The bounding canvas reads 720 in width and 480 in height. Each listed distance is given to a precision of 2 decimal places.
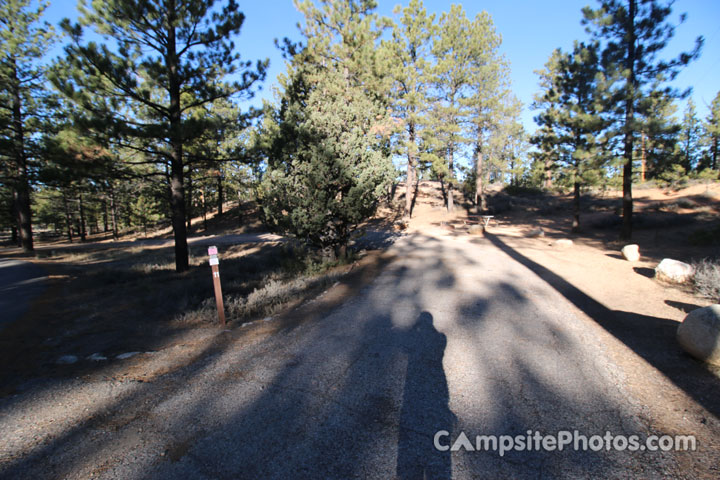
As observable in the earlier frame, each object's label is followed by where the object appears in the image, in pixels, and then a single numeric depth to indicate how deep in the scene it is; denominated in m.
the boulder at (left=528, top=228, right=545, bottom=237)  15.19
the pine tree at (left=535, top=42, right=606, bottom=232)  13.06
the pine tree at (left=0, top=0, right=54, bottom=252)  13.99
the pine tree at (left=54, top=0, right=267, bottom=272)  8.30
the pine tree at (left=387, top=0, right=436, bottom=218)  20.30
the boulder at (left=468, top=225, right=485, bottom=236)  16.11
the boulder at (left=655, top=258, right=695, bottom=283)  6.63
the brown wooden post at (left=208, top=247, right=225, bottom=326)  5.43
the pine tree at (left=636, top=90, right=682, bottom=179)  11.54
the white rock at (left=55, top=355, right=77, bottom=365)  3.96
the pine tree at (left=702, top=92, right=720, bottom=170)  23.83
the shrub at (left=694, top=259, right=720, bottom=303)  5.63
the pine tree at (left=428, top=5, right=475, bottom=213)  20.23
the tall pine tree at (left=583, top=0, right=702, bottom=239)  11.48
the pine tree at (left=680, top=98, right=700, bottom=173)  26.67
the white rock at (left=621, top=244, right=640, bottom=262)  9.13
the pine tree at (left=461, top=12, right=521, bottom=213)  20.84
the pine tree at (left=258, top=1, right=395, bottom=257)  8.47
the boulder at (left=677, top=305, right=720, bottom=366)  3.47
